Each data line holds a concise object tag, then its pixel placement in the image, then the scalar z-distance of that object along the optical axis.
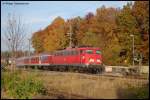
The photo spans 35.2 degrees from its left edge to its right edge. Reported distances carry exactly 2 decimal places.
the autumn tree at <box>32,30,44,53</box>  67.64
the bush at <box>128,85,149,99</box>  10.65
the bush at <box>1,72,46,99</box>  11.98
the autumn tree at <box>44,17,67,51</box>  56.40
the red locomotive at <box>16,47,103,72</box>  26.50
